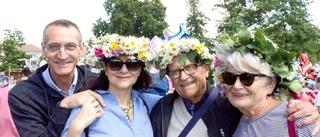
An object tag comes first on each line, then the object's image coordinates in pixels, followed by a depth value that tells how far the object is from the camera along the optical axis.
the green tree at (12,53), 34.09
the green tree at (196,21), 30.03
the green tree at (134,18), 33.56
